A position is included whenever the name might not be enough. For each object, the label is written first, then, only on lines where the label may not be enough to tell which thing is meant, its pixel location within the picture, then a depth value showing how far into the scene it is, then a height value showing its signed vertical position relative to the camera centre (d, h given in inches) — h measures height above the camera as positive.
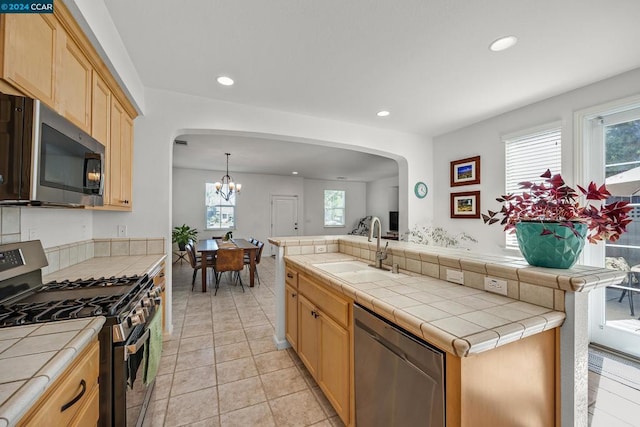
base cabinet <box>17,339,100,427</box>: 28.0 -22.6
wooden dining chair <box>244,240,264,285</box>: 185.9 -29.1
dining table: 172.9 -23.6
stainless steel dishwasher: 36.6 -25.8
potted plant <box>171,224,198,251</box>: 240.4 -18.9
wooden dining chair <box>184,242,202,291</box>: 176.1 -27.8
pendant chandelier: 283.9 +26.7
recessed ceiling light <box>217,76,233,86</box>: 97.7 +50.7
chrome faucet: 77.9 -10.8
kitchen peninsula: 34.4 -15.2
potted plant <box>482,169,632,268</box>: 44.0 -0.6
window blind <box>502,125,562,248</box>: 113.0 +28.5
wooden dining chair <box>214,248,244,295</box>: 167.3 -28.3
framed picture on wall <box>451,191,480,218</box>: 143.9 +7.3
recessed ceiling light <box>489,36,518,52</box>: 75.3 +51.2
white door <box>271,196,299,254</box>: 322.7 -0.3
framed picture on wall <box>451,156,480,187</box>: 143.6 +26.2
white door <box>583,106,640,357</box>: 93.9 -9.9
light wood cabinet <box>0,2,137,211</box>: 41.9 +28.2
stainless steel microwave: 38.6 +9.7
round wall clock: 166.1 +17.2
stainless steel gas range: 42.9 -16.9
